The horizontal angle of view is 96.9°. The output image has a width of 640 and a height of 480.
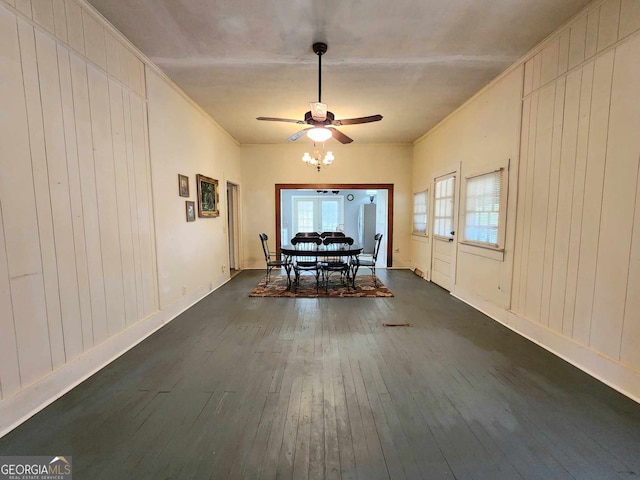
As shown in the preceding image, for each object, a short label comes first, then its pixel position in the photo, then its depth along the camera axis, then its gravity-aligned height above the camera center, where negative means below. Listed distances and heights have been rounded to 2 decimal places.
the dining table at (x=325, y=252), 4.32 -0.59
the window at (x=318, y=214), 9.54 -0.02
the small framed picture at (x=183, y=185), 3.62 +0.37
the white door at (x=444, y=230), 4.46 -0.30
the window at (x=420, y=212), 5.71 +0.02
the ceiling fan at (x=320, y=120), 2.77 +0.99
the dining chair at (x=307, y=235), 5.68 -0.44
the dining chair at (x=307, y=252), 4.35 -0.59
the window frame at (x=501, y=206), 3.18 +0.08
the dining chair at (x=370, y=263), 4.80 -0.85
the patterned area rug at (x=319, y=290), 4.30 -1.23
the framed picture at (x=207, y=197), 4.23 +0.27
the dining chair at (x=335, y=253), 4.34 -0.60
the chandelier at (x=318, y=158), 5.38 +1.08
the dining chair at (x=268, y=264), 4.98 -0.88
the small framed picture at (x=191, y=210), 3.85 +0.05
